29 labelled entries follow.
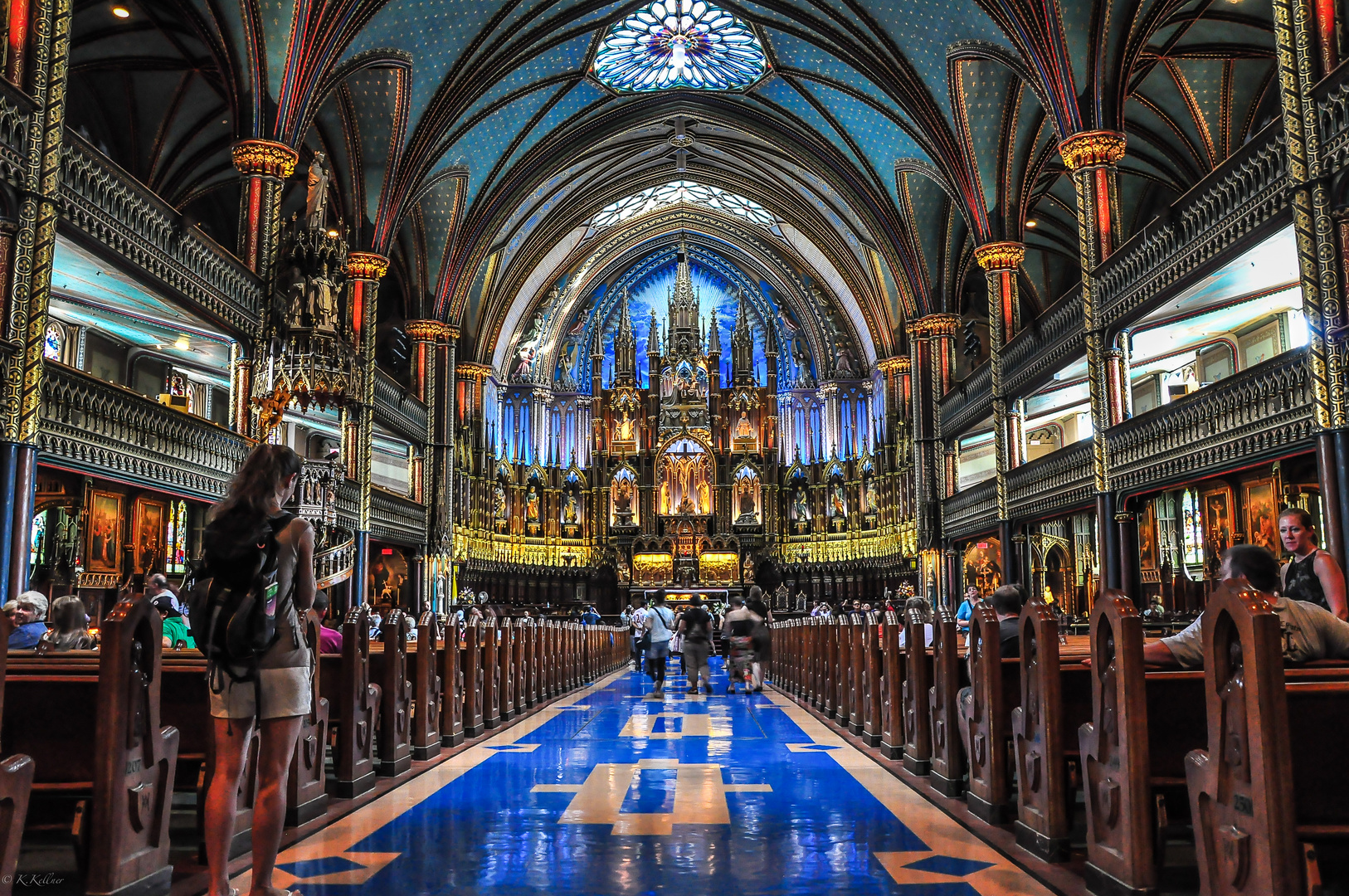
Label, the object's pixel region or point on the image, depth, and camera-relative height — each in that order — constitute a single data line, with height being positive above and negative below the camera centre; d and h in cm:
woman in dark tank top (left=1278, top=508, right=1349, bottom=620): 566 +3
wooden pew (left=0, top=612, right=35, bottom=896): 296 -62
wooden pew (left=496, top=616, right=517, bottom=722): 1075 -88
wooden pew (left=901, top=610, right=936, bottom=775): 720 -89
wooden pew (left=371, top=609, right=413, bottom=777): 702 -79
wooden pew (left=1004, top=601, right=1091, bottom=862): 463 -71
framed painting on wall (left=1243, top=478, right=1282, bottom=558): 1617 +104
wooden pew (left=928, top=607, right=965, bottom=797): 632 -80
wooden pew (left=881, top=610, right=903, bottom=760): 802 -92
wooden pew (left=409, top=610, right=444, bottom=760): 790 -86
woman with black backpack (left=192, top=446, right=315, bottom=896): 355 -17
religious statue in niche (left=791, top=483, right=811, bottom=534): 3609 +254
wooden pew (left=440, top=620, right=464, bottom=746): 866 -93
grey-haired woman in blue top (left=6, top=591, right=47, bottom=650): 735 -22
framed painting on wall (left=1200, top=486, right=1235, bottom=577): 1781 +97
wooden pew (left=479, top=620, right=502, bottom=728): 1000 -90
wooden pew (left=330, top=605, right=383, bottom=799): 617 -74
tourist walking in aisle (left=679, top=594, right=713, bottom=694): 1482 -90
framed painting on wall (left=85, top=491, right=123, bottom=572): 1762 +97
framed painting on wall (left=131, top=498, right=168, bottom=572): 1902 +101
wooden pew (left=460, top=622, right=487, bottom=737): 945 -89
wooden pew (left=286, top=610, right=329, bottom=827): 538 -97
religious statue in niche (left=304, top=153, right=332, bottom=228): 1656 +638
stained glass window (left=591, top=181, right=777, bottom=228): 3528 +1322
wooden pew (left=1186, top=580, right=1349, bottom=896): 300 -59
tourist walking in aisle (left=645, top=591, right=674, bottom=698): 1549 -91
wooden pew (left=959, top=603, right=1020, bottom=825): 543 -75
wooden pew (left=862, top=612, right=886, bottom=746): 870 -89
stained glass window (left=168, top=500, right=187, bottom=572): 2042 +102
